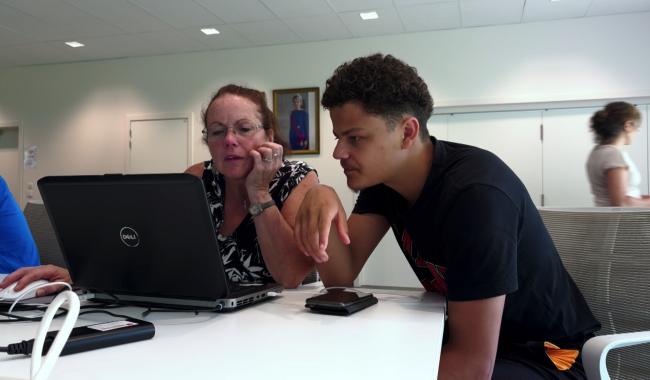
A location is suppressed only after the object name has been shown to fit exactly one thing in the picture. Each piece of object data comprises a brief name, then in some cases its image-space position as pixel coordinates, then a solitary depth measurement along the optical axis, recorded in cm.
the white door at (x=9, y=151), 620
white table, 58
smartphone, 90
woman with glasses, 131
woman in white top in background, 268
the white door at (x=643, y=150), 418
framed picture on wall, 493
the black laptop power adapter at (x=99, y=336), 63
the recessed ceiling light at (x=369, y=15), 416
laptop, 83
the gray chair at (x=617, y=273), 112
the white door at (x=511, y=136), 446
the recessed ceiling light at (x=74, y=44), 500
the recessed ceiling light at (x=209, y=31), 458
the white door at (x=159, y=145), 542
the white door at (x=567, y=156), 435
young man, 90
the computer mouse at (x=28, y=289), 98
